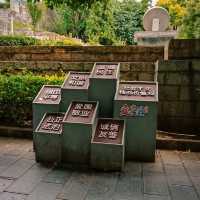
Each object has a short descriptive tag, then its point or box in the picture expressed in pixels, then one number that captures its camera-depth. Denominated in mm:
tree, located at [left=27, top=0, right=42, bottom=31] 28391
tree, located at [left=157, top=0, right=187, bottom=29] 30478
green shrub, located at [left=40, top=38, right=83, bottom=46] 12320
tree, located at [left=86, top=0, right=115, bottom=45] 25922
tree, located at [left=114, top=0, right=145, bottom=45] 35125
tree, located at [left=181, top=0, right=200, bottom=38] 16080
